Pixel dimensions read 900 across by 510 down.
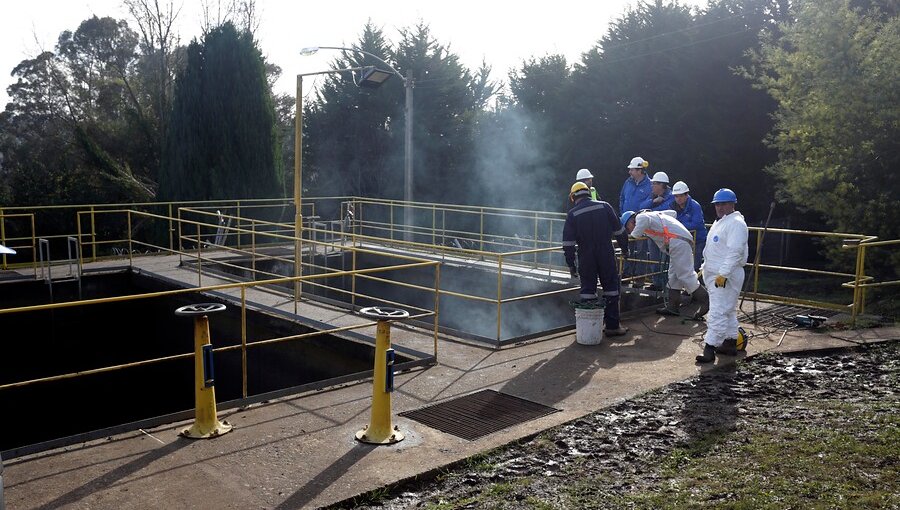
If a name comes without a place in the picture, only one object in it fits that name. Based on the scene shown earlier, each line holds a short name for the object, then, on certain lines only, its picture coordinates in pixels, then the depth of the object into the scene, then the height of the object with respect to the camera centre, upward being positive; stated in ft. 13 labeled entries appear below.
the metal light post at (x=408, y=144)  72.74 +1.93
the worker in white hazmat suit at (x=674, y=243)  34.35 -3.37
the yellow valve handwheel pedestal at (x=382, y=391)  20.74 -6.16
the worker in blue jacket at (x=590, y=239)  32.19 -3.01
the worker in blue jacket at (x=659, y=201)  38.71 -1.67
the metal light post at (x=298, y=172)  39.01 -0.48
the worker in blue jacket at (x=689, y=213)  37.93 -2.23
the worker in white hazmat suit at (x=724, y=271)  28.04 -3.78
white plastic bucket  31.63 -6.51
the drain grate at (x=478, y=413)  22.16 -7.55
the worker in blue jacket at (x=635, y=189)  39.86 -1.11
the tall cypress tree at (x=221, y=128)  92.68 +4.10
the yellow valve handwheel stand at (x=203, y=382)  20.53 -5.97
